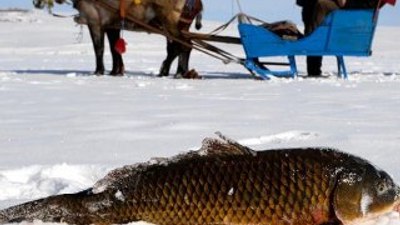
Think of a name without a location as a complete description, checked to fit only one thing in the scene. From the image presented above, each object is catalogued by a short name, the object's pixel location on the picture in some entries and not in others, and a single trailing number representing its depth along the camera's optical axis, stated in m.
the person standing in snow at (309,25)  9.52
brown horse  10.20
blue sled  8.89
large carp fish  1.70
